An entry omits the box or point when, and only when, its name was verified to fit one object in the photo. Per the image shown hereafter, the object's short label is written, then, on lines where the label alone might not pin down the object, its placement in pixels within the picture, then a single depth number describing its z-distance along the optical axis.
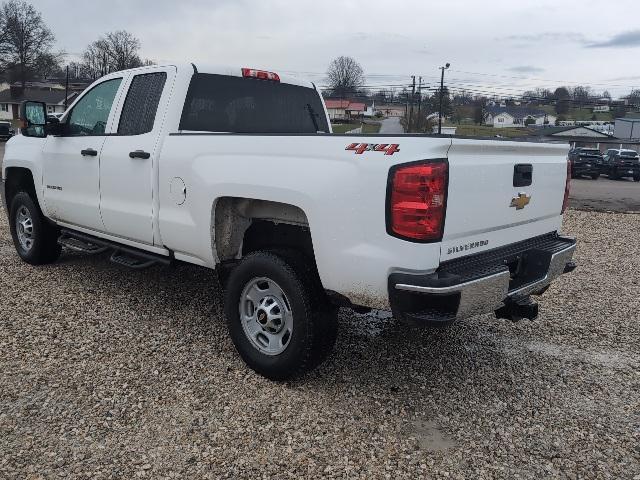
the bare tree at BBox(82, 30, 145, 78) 76.57
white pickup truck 2.86
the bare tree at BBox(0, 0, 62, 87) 65.81
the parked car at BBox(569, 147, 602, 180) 28.00
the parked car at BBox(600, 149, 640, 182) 28.48
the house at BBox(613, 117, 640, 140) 64.56
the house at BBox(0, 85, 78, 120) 75.88
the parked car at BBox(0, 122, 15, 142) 40.44
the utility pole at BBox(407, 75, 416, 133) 43.91
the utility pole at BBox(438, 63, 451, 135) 42.34
